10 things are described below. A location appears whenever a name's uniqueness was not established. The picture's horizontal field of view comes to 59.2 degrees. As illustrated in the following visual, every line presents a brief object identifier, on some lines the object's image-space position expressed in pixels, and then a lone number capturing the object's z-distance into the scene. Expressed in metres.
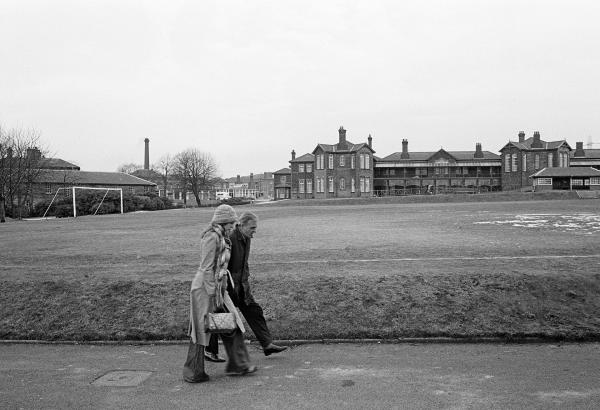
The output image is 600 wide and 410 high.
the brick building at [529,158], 85.38
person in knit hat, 6.31
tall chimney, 129.75
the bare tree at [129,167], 145.77
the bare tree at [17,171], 48.31
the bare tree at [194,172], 101.82
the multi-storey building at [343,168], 88.00
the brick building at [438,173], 91.12
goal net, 54.03
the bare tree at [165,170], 114.31
